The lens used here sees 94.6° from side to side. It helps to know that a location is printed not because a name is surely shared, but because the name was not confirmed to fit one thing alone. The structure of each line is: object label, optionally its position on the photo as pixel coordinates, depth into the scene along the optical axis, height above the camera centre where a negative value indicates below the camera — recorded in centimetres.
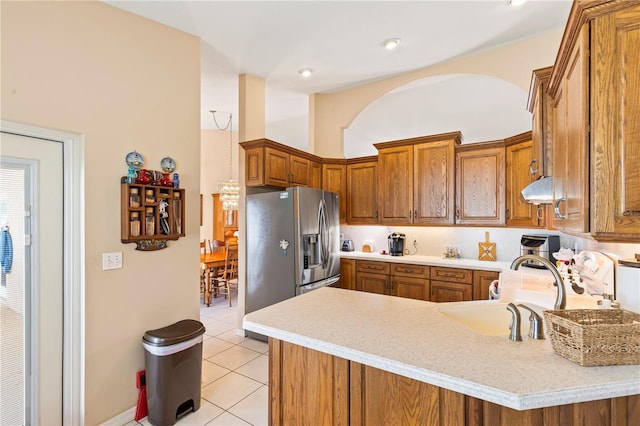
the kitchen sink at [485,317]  167 -60
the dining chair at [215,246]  582 -67
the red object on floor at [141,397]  216 -136
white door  182 -37
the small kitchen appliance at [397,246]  399 -46
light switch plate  209 -34
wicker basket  96 -43
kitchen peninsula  90 -53
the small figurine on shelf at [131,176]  216 +27
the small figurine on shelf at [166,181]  235 +26
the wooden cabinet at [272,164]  342 +59
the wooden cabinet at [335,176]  435 +54
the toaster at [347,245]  445 -49
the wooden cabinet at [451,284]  325 -81
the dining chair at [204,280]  493 -116
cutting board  361 -47
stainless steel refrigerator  322 -36
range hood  170 +12
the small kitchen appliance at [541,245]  299 -34
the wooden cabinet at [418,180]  364 +42
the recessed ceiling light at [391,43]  297 +174
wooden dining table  471 -88
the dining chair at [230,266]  479 -91
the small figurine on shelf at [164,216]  234 -3
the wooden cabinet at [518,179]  303 +35
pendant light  551 +35
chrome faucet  124 -28
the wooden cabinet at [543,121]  174 +54
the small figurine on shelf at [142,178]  220 +26
